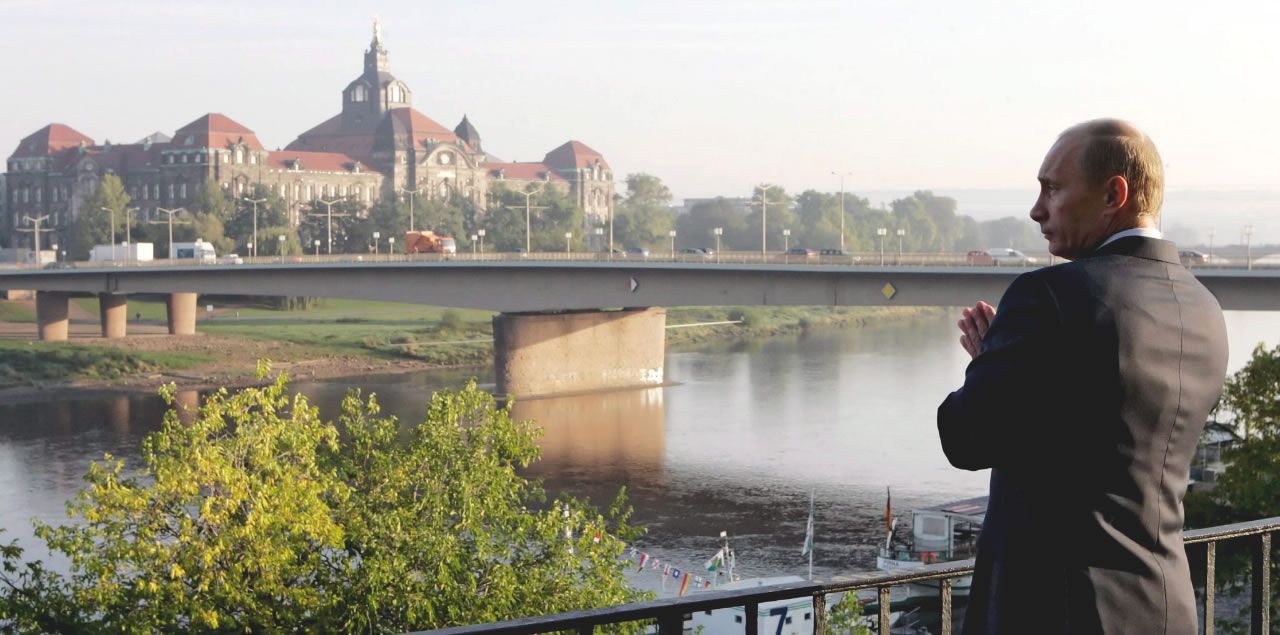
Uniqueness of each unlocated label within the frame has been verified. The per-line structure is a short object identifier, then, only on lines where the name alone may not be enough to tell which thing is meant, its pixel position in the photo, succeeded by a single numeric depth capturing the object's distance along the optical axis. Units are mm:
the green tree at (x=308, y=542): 13328
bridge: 37219
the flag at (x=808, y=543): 22219
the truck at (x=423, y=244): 67500
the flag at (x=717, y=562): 20859
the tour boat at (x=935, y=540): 22438
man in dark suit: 2199
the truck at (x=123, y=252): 65562
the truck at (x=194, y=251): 64100
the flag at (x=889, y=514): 23438
